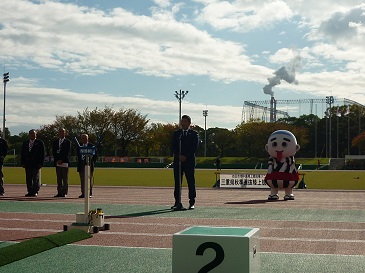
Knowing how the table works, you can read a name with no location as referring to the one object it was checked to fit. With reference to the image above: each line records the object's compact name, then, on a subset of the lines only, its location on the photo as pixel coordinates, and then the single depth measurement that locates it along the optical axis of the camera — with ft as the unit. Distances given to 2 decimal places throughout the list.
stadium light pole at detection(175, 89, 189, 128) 312.89
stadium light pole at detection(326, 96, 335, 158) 359.13
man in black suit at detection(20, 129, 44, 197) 58.65
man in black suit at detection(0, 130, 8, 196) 60.59
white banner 82.74
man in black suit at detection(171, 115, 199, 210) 46.55
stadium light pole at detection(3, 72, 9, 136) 265.30
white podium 16.52
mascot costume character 60.23
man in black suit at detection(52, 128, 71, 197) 59.31
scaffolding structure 461.37
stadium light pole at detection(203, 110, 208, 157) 401.90
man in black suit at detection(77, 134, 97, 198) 56.75
